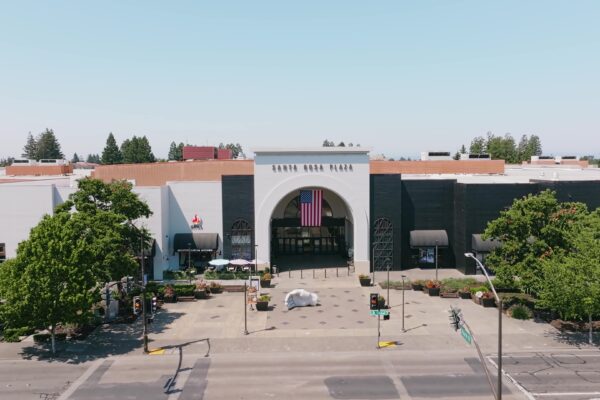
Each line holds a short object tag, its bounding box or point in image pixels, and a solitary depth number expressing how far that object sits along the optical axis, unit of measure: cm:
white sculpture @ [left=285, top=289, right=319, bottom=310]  4625
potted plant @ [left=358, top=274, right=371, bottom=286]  5325
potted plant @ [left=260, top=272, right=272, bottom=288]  5350
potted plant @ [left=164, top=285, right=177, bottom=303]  4811
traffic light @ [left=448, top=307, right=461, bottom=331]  2675
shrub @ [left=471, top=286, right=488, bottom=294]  4738
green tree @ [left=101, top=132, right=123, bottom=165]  18025
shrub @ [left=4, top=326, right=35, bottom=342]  3413
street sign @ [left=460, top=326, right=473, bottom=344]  2532
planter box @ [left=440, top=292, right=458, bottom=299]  4916
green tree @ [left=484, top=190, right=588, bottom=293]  4088
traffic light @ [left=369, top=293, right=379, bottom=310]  3581
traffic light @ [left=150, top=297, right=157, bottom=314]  3806
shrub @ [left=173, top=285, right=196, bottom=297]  4909
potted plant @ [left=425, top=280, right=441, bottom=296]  4959
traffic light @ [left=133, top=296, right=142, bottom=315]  3581
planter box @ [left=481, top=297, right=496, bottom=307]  4562
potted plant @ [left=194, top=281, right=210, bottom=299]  4953
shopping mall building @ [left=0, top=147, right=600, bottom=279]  5734
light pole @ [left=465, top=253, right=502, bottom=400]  2169
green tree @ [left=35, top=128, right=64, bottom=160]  18825
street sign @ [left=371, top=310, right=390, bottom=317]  3603
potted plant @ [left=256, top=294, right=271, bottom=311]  4540
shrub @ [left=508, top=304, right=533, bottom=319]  4228
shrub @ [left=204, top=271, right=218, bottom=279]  5628
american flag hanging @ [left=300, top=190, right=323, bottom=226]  6034
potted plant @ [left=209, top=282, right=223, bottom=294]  5147
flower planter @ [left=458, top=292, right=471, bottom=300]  4853
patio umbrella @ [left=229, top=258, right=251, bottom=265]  5437
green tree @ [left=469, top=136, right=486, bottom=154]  17112
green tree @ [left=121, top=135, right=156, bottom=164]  17262
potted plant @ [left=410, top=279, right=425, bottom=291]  5162
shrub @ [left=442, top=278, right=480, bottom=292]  4994
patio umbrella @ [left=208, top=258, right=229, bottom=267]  5453
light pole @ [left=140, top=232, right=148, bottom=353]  3509
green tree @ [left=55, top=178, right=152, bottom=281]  3991
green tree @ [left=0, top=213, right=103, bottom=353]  3331
